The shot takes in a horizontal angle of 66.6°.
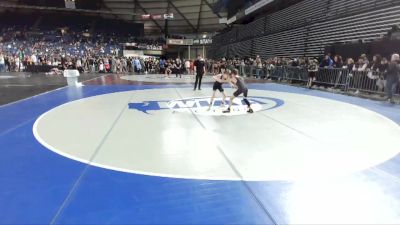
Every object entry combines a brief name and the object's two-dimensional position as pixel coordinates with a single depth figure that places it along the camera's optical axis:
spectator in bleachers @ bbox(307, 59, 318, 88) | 14.47
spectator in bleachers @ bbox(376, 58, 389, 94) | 10.80
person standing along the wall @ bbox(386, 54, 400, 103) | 9.71
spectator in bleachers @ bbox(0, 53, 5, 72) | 29.10
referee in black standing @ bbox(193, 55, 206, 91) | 13.43
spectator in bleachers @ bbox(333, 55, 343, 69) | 13.66
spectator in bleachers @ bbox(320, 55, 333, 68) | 14.04
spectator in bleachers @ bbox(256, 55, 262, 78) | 22.36
